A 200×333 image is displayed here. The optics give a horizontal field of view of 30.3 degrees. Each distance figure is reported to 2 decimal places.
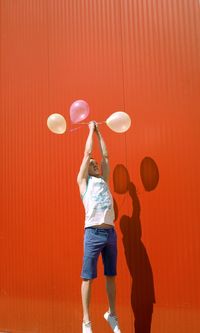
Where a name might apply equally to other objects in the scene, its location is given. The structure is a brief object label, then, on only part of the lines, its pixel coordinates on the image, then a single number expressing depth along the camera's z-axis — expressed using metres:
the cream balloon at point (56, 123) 3.09
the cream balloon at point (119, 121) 2.94
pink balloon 3.02
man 2.73
